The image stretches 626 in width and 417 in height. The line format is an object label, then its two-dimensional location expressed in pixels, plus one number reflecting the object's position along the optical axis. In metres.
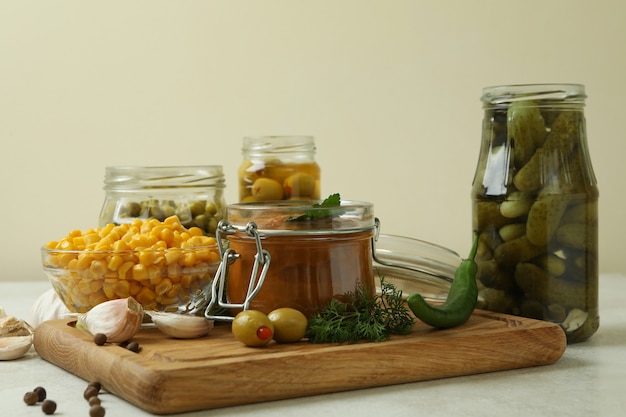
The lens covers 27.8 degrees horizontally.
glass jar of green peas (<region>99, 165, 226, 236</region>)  0.98
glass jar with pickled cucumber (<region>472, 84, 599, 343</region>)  0.86
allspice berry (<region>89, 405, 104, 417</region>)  0.69
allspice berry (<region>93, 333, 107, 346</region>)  0.77
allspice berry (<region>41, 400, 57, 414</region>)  0.70
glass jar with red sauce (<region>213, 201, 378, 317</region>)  0.80
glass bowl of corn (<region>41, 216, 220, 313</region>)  0.84
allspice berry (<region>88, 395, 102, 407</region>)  0.70
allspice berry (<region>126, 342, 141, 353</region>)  0.76
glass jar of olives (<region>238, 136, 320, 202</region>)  1.01
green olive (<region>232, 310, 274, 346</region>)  0.75
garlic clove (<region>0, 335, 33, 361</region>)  0.85
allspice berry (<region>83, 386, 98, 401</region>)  0.72
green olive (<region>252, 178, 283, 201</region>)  1.00
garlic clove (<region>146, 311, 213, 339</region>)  0.79
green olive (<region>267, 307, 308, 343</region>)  0.77
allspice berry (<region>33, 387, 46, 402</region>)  0.73
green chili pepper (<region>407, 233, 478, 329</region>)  0.81
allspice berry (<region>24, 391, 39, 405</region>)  0.73
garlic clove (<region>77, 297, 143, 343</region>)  0.78
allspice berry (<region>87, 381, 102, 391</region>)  0.74
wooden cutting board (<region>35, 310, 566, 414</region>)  0.70
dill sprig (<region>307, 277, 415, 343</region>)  0.77
